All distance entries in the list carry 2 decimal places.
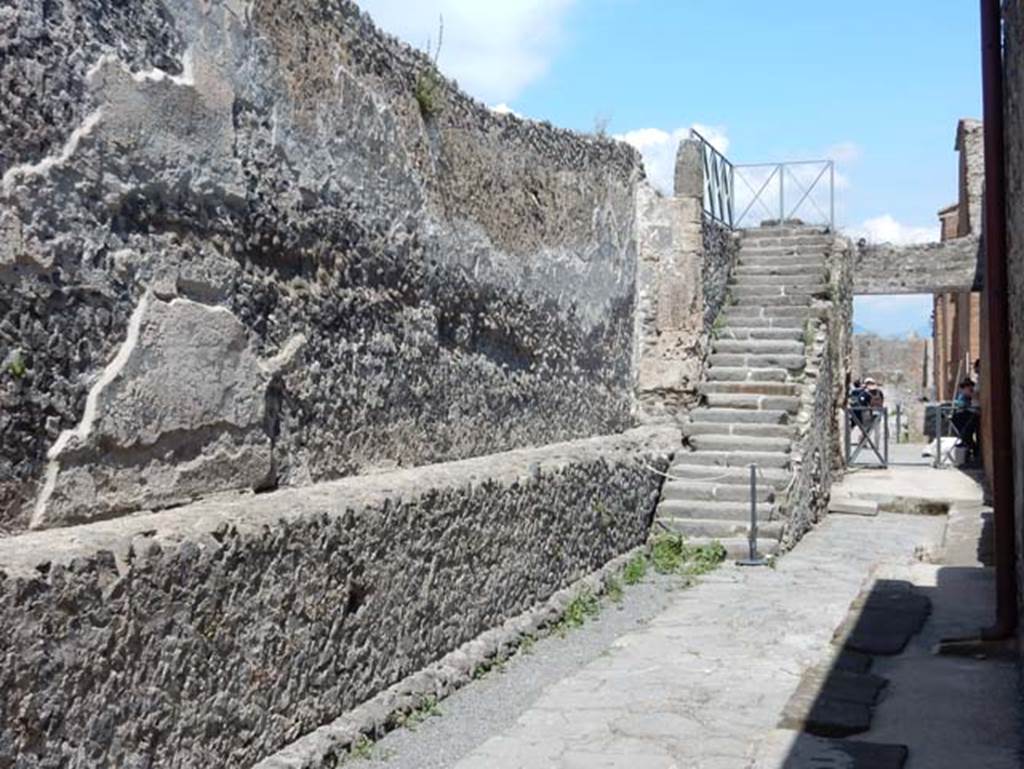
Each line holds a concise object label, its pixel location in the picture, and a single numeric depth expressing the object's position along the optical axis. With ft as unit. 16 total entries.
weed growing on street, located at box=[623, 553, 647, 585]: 25.55
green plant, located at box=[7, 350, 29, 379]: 10.51
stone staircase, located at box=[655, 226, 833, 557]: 29.48
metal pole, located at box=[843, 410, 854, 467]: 43.17
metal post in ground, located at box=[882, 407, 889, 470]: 47.36
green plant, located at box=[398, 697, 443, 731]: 15.46
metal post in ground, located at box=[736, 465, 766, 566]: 27.80
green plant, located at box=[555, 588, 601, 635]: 21.48
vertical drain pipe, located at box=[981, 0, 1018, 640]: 18.93
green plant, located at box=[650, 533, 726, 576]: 27.04
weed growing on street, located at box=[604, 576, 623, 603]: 24.00
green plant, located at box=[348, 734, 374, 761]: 14.07
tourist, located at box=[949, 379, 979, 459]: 48.26
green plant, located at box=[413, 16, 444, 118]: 19.12
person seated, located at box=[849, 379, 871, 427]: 50.93
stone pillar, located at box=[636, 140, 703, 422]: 32.60
